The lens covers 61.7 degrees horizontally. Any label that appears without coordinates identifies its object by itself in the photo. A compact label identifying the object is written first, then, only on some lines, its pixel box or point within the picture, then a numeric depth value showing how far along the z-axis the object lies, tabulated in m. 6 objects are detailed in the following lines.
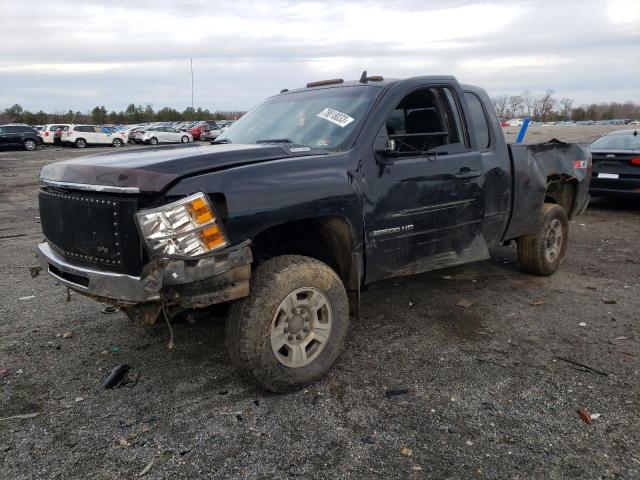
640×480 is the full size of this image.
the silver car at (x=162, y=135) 39.56
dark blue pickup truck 2.97
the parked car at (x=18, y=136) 32.16
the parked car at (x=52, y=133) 36.59
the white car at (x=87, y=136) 36.00
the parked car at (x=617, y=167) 9.66
